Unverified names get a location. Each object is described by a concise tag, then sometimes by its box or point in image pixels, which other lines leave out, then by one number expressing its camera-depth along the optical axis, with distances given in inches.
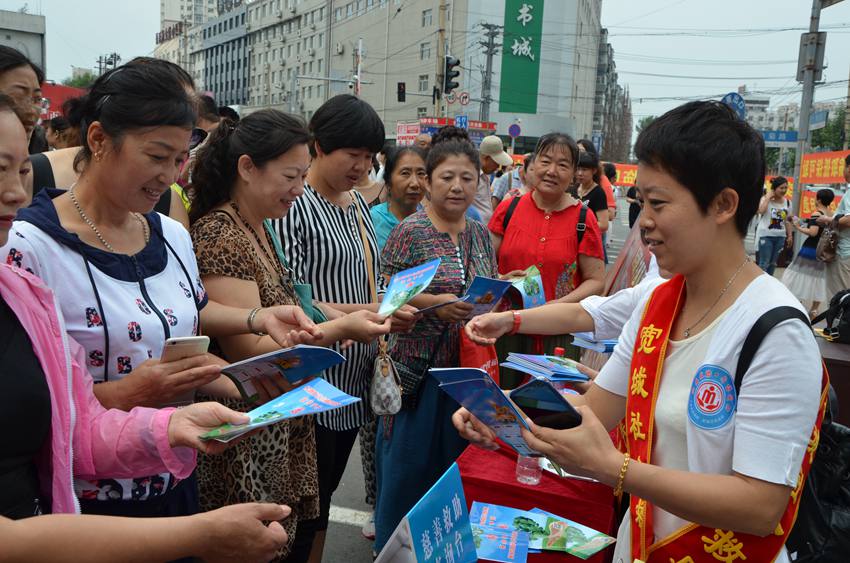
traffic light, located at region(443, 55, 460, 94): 849.5
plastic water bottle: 94.2
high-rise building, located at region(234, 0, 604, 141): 1882.4
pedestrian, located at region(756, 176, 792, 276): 478.9
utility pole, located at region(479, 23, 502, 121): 1432.3
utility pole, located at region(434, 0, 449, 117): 887.7
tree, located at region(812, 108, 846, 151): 1957.4
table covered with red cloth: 90.0
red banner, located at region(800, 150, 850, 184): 494.0
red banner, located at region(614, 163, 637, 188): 1288.1
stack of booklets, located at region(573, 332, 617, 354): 109.3
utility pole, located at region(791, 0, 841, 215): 449.7
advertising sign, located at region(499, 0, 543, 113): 1889.8
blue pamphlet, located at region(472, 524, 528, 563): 81.1
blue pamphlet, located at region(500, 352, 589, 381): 88.0
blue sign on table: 65.4
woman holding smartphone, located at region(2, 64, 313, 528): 67.4
